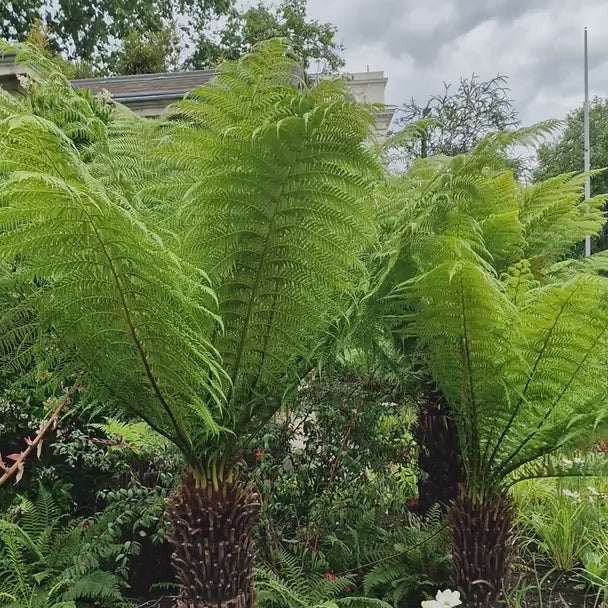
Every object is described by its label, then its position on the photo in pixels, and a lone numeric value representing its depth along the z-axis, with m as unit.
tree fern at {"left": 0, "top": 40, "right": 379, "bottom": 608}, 1.21
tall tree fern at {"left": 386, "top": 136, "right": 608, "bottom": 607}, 1.56
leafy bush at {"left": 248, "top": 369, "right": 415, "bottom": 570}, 2.54
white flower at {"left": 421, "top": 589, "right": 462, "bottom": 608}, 1.85
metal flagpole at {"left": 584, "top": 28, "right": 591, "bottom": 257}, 12.27
